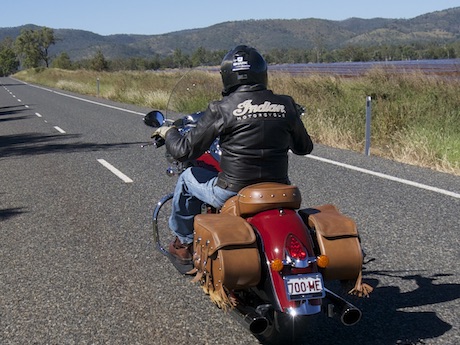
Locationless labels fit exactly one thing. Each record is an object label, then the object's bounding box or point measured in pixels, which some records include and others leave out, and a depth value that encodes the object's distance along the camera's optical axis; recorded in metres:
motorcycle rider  3.79
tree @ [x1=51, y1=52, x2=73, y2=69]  129.00
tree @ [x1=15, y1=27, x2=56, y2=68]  150.12
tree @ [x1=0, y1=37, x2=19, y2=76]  179.62
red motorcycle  3.20
